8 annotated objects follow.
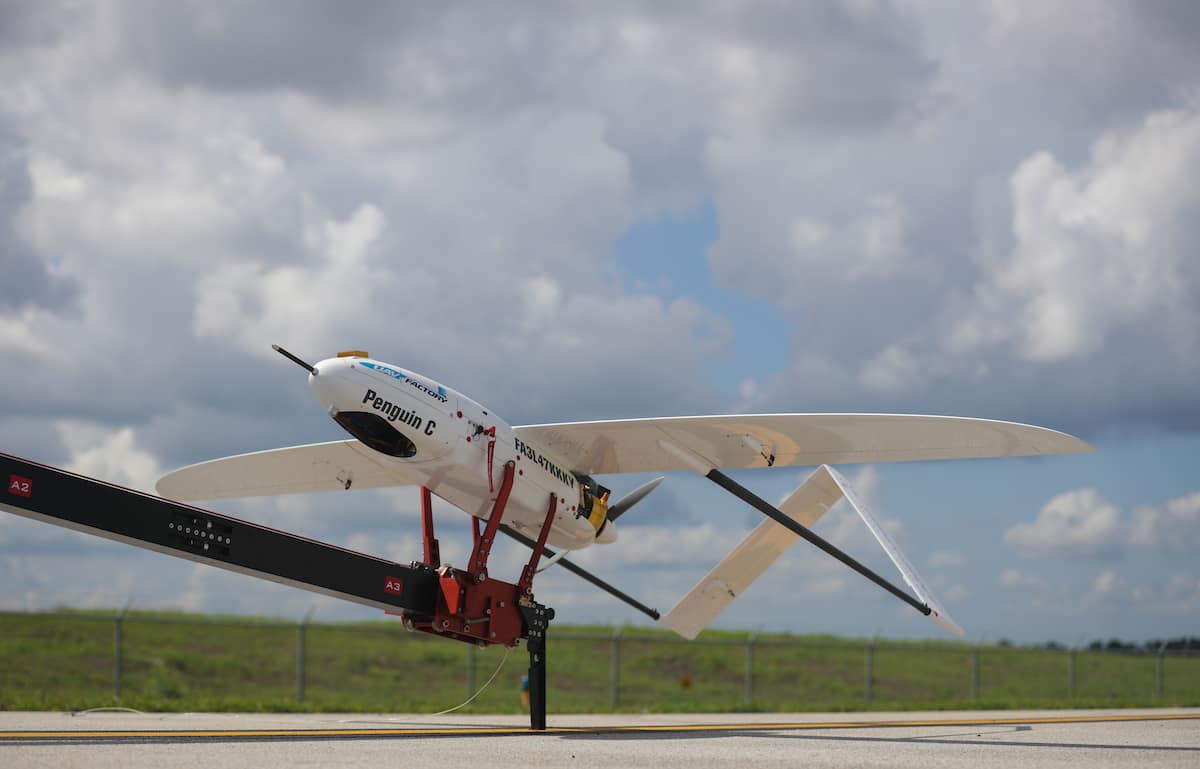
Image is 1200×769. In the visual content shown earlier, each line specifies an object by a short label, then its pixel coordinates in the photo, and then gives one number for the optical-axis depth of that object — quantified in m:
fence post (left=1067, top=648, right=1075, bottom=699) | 32.00
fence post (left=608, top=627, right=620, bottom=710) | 25.36
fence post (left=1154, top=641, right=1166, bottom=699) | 32.09
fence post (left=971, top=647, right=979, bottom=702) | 30.11
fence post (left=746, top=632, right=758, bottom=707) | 26.83
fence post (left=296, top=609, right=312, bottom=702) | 23.40
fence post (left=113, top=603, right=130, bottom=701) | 22.36
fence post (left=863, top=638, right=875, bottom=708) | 28.67
